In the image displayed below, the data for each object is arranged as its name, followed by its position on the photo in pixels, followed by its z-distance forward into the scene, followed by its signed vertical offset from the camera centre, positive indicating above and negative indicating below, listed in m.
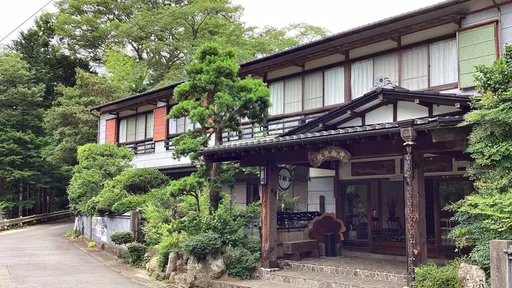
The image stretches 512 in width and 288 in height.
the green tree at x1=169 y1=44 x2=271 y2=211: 13.75 +2.69
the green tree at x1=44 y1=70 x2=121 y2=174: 30.78 +4.67
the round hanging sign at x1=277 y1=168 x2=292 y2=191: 13.12 +0.34
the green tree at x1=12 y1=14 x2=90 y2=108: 39.22 +11.00
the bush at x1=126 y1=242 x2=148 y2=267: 16.00 -2.19
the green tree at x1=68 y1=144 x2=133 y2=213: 22.03 +0.99
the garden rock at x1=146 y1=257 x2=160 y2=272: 14.30 -2.36
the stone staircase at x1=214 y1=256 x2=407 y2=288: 10.68 -2.08
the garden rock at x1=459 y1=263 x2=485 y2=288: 8.21 -1.51
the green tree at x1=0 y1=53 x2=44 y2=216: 30.95 +3.94
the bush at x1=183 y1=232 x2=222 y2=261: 12.41 -1.49
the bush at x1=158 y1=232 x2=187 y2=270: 13.99 -1.72
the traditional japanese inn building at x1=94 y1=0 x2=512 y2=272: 10.66 +2.11
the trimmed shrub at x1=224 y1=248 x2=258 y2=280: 12.41 -1.96
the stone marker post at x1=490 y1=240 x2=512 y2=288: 6.85 -1.08
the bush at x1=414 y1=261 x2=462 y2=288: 8.57 -1.59
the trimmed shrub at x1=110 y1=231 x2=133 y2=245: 16.98 -1.74
